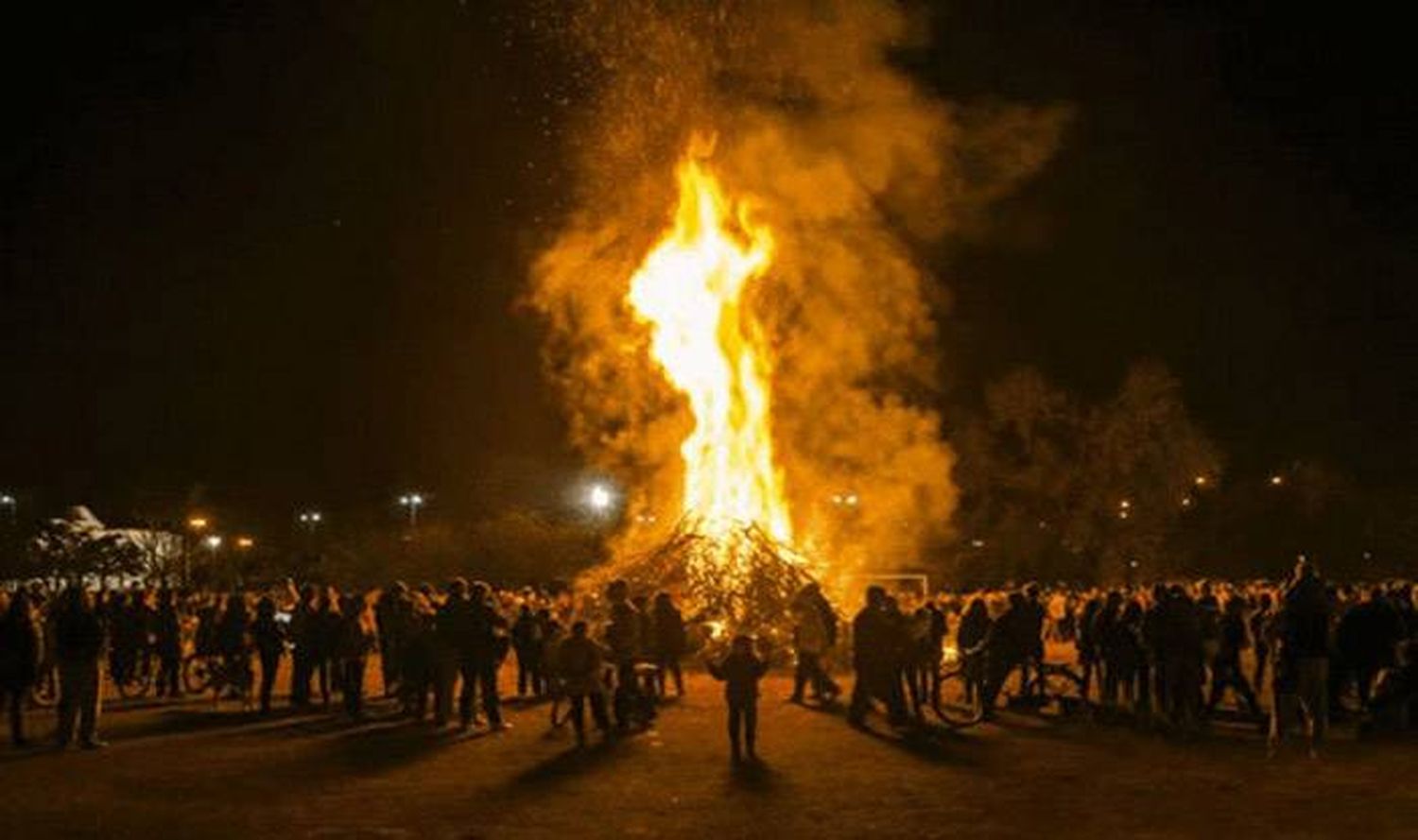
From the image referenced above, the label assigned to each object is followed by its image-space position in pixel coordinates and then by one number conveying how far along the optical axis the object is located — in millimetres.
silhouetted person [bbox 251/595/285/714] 17547
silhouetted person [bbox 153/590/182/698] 19719
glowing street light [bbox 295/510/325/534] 81250
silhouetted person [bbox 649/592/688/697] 19203
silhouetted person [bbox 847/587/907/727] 15547
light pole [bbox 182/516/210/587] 50812
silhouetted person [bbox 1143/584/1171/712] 15422
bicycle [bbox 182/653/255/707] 18391
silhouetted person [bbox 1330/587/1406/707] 15312
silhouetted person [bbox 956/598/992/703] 16891
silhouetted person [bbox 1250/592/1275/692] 17912
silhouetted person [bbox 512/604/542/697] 19250
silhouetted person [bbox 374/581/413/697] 17672
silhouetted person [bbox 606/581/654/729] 15931
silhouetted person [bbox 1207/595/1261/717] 15977
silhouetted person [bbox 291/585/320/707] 17781
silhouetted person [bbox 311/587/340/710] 17484
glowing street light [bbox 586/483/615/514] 51312
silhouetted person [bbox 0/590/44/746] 14055
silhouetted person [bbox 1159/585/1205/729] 15242
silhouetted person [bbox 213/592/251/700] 18406
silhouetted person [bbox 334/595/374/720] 16781
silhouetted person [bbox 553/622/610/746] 14406
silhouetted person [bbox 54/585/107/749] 13789
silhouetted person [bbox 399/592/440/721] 16480
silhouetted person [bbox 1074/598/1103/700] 17281
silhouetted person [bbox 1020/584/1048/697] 16328
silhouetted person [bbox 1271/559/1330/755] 13531
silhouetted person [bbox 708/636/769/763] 13148
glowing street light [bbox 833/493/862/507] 38347
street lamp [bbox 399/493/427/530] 71019
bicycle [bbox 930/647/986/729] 16172
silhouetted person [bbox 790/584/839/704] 17844
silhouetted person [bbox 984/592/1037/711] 16172
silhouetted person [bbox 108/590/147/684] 19734
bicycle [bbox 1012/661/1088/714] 16688
